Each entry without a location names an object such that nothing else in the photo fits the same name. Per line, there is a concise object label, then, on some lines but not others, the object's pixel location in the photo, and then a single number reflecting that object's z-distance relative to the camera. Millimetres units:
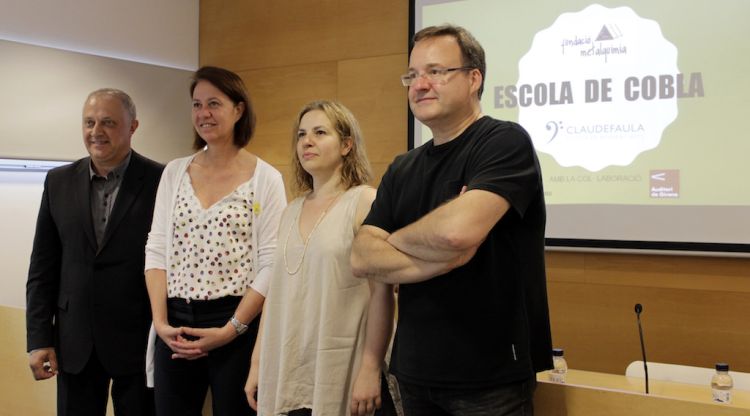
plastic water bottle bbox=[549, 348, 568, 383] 2561
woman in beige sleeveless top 1985
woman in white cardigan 2330
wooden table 1718
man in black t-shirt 1604
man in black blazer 2604
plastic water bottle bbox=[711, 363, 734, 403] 2164
